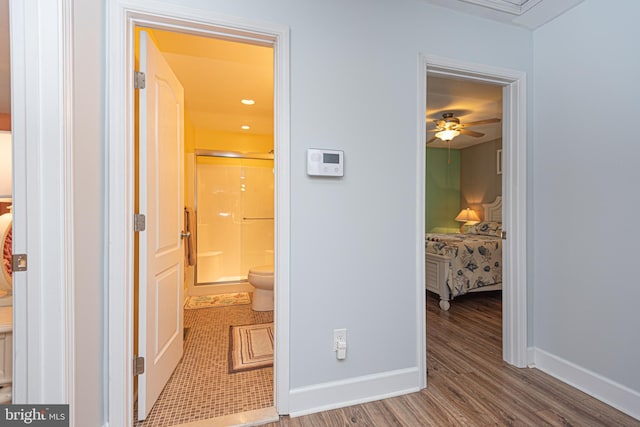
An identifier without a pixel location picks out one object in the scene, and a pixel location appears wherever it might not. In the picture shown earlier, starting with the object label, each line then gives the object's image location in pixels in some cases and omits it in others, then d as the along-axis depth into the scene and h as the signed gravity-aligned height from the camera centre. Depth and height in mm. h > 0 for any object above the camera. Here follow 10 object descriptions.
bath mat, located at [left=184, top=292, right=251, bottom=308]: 3486 -1097
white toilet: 3189 -857
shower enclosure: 4164 -31
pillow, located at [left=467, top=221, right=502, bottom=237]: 4895 -298
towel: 3326 -361
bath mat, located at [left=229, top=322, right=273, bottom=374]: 2102 -1087
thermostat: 1593 +270
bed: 3359 -656
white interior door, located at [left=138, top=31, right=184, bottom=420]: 1525 -66
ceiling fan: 3885 +1145
